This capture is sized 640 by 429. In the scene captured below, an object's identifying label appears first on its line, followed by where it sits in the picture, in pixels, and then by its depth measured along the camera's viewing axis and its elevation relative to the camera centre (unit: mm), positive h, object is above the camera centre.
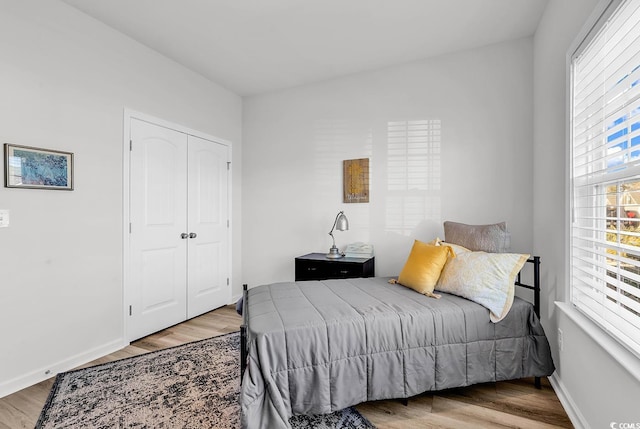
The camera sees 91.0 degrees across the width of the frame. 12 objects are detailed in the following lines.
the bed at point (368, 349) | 1576 -771
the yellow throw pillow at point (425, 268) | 2244 -410
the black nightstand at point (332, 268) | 3068 -557
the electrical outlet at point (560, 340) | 1945 -799
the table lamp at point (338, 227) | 3311 -153
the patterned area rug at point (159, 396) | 1769 -1175
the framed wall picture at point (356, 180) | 3439 +355
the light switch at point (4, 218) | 2020 -39
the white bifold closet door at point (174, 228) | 2918 -164
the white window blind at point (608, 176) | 1353 +181
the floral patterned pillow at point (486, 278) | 1998 -442
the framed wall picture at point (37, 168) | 2059 +308
